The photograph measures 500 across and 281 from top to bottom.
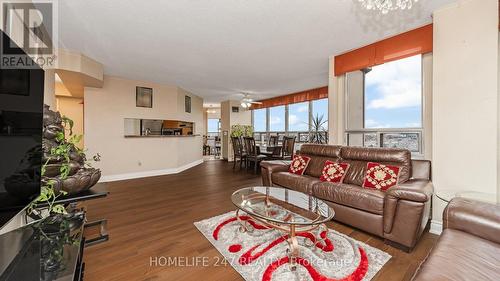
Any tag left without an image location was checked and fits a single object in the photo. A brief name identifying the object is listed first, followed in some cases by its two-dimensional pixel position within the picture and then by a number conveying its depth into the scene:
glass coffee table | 1.60
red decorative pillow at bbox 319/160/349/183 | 2.72
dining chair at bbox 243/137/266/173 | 5.58
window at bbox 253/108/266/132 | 8.17
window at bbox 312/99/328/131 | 5.91
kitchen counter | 4.93
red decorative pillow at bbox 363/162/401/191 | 2.31
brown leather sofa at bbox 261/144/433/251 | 1.81
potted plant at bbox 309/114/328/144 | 4.90
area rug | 1.52
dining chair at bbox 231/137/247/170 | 6.04
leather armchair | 0.98
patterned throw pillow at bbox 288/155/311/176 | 3.21
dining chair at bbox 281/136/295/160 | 5.59
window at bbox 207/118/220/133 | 11.93
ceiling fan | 6.44
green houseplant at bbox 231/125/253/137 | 7.77
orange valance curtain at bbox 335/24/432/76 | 2.55
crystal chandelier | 1.45
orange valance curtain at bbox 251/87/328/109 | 5.72
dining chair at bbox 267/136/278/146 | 6.73
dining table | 5.63
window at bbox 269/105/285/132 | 7.36
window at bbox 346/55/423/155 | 2.84
